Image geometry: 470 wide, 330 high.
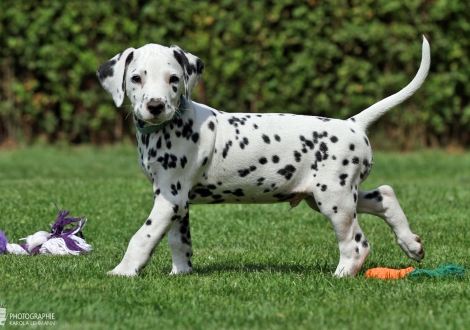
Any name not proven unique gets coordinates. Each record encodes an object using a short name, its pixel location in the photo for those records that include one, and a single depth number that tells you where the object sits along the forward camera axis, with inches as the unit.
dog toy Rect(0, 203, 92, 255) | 533.0
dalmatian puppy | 449.4
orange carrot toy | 454.9
